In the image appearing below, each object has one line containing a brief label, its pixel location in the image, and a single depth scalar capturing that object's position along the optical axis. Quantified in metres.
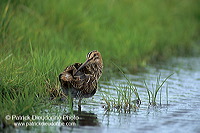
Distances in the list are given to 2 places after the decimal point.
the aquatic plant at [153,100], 14.35
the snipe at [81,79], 12.77
